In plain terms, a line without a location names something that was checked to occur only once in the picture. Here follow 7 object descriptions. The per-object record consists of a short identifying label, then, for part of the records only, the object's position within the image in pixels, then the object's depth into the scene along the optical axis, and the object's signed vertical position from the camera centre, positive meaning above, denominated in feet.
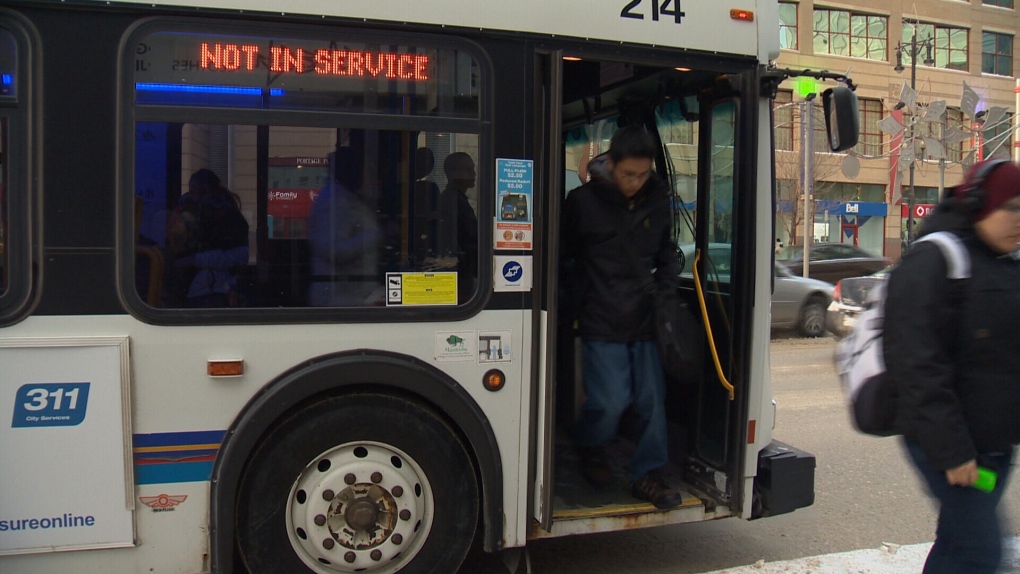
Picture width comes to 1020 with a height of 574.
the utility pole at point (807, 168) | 63.46 +8.14
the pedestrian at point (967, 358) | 8.08 -0.96
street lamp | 92.38 +22.18
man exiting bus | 13.56 -0.45
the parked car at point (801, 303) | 45.11 -2.38
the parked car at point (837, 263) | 64.39 -0.15
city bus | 10.06 -0.21
